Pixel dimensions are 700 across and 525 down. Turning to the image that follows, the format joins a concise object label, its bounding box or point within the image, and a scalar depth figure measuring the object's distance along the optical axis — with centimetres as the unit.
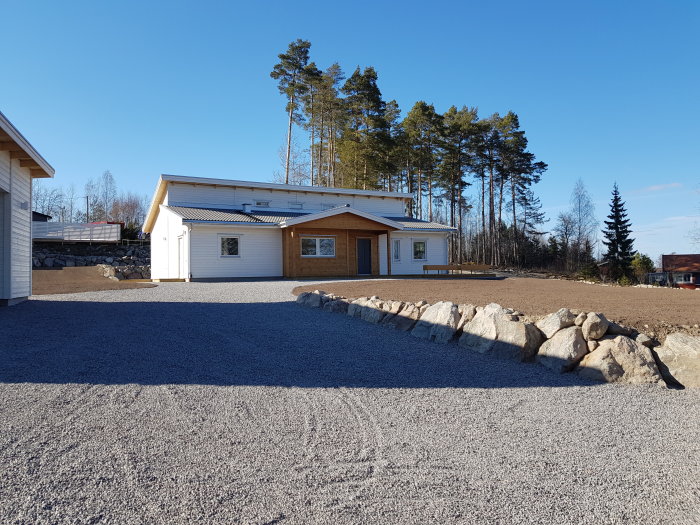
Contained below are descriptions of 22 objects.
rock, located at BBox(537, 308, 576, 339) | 577
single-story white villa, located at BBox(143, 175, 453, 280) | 2086
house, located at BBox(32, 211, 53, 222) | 3955
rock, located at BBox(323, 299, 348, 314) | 927
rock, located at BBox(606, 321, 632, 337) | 559
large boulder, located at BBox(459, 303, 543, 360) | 575
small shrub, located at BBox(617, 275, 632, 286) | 2308
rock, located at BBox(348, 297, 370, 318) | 874
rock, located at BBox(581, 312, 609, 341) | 547
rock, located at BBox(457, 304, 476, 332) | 673
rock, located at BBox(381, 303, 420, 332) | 754
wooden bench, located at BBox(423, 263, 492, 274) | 2388
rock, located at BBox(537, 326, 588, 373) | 530
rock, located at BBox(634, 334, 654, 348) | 541
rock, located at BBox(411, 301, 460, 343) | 669
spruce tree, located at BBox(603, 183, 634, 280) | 3803
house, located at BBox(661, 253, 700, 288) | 4128
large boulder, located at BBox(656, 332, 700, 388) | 486
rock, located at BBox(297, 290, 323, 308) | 1011
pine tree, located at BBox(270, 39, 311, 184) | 3397
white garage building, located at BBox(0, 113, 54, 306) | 945
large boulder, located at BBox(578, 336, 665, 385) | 493
